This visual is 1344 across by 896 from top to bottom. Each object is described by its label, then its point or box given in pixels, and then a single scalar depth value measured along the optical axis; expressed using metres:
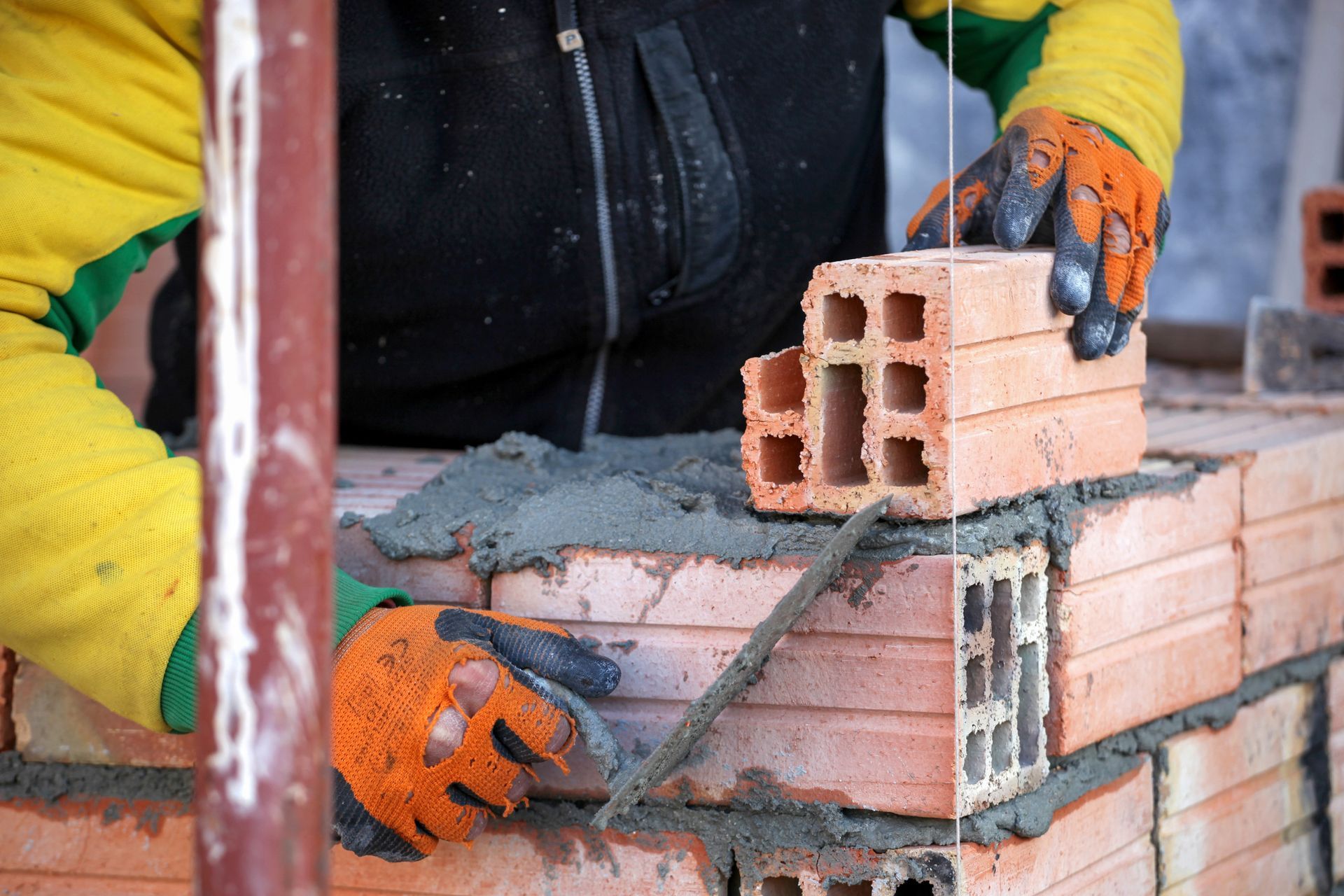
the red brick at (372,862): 2.88
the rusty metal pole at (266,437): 2.52
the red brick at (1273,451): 3.06
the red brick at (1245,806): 3.01
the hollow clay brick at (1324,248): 3.80
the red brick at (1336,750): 3.17
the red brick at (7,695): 2.94
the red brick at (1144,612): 2.90
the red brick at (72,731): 2.92
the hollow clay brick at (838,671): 2.82
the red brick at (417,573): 2.90
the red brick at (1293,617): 3.06
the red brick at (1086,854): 2.86
